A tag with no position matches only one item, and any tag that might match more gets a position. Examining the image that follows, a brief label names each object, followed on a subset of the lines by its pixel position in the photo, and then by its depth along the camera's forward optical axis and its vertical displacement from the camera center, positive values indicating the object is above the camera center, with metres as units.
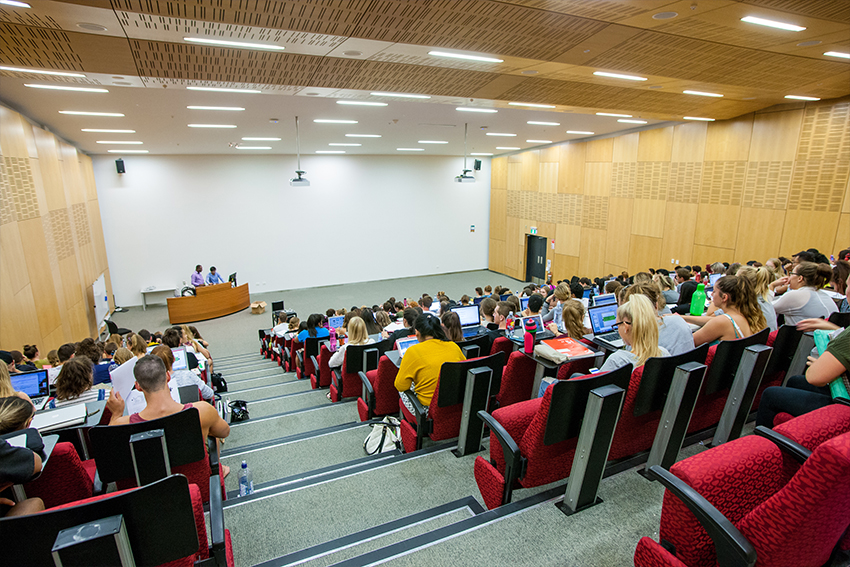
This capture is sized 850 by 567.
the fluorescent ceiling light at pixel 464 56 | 4.99 +1.62
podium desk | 13.20 -3.58
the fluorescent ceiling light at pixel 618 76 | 6.06 +1.67
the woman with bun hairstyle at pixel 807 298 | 3.96 -1.01
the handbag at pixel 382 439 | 3.83 -2.23
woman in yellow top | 3.45 -1.38
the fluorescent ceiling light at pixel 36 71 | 4.84 +1.40
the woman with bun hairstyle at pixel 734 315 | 3.29 -0.97
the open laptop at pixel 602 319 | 4.66 -1.41
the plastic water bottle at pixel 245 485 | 3.17 -2.18
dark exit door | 16.48 -2.67
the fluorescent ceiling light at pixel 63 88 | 5.84 +1.44
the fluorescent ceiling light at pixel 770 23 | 4.22 +1.70
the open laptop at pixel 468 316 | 6.33 -1.89
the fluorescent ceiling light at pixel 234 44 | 4.34 +1.55
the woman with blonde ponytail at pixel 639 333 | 2.70 -0.91
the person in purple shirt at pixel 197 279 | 14.13 -2.87
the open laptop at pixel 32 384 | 4.34 -1.97
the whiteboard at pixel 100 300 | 11.41 -2.99
